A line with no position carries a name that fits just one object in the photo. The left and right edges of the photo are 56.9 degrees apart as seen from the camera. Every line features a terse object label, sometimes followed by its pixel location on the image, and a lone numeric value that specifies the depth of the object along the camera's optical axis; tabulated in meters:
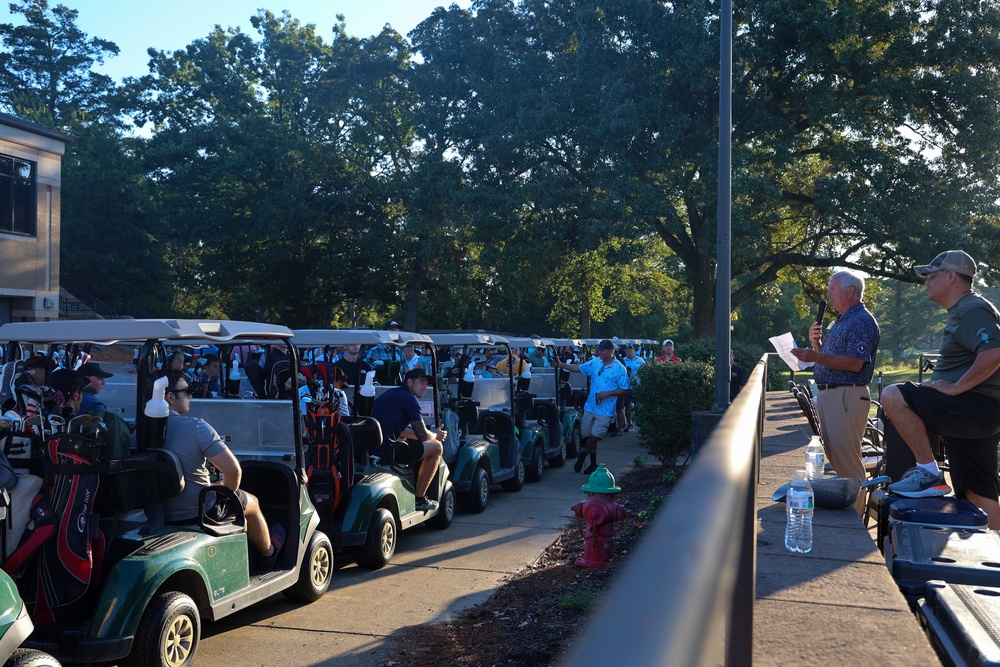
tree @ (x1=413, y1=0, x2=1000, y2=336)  22.86
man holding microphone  5.86
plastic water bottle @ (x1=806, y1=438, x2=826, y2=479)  5.85
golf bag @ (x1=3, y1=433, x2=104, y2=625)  4.79
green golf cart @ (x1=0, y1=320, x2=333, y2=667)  4.79
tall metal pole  12.27
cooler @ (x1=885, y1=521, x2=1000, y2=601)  3.70
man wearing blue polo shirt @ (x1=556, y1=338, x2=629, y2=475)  12.98
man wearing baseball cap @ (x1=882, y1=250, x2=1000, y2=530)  5.04
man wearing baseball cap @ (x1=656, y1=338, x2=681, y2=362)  18.89
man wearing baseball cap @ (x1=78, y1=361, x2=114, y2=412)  9.06
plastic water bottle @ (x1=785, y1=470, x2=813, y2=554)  4.27
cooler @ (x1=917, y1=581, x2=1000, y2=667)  2.71
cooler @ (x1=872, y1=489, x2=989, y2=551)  4.41
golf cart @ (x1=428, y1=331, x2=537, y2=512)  10.33
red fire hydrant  7.46
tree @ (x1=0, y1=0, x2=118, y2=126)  65.38
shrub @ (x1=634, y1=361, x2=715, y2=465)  12.12
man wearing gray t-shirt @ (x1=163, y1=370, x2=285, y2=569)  5.64
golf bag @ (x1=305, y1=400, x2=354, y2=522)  7.74
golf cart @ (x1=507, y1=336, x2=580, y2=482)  12.62
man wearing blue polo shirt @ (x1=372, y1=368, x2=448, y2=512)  8.91
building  28.64
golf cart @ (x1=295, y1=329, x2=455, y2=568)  7.74
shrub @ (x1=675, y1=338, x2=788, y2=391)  20.41
